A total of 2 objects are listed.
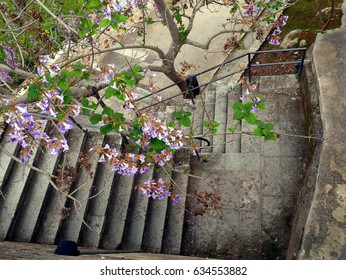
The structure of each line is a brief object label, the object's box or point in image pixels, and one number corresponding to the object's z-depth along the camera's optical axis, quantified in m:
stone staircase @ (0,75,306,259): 4.76
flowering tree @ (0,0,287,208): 3.13
